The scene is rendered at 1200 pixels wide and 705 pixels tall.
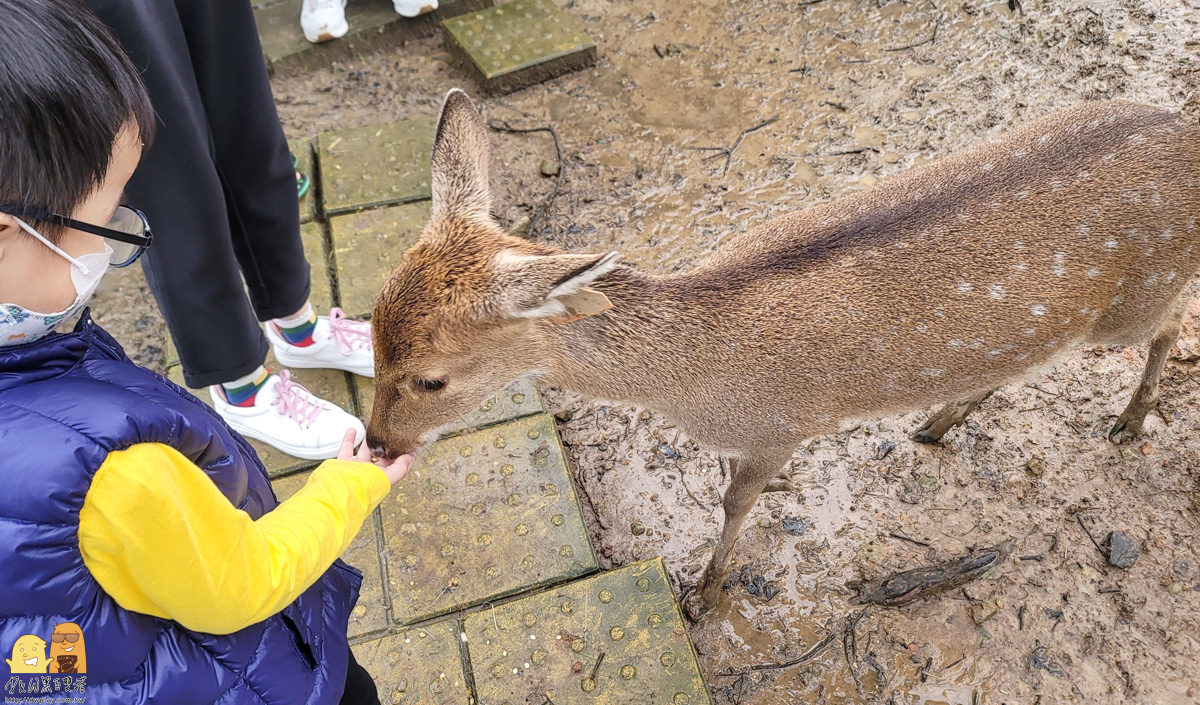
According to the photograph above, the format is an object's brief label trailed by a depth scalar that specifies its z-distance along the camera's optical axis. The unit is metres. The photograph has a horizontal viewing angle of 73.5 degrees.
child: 1.17
